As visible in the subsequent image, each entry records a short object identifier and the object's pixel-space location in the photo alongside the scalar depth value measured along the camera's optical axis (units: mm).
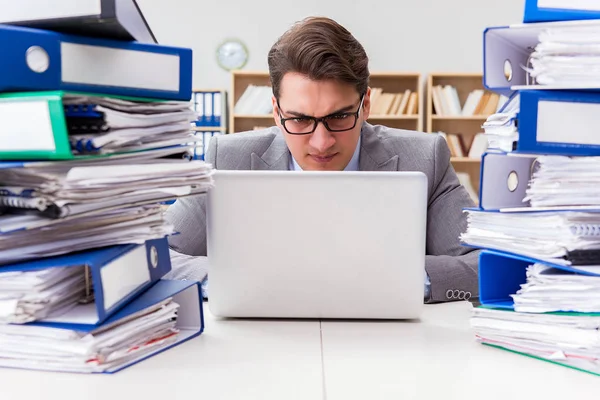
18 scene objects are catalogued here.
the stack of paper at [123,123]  785
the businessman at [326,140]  1729
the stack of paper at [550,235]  825
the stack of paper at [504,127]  843
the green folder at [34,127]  735
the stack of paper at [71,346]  790
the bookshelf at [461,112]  5422
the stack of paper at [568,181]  836
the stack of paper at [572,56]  826
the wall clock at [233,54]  5758
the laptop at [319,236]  981
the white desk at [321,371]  739
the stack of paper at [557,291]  822
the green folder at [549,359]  823
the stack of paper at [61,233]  786
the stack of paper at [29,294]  782
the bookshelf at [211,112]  5355
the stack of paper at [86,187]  769
